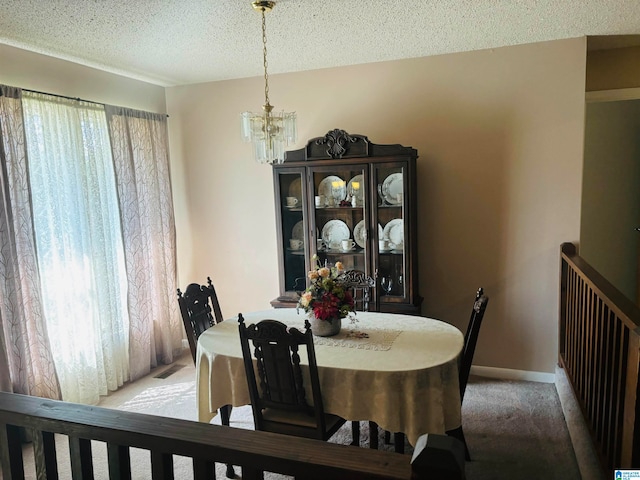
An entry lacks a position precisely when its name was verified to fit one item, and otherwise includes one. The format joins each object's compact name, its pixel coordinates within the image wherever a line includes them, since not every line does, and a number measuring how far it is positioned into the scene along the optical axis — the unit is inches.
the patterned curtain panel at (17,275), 113.5
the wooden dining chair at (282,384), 82.7
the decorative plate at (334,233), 149.5
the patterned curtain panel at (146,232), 152.3
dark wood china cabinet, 138.5
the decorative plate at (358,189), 143.6
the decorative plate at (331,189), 146.6
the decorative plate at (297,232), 154.5
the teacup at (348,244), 147.7
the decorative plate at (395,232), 141.6
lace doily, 97.0
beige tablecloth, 84.6
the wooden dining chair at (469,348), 95.0
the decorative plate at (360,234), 145.5
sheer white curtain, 126.3
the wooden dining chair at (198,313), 111.4
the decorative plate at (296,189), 150.8
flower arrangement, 99.3
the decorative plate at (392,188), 139.6
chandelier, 105.7
